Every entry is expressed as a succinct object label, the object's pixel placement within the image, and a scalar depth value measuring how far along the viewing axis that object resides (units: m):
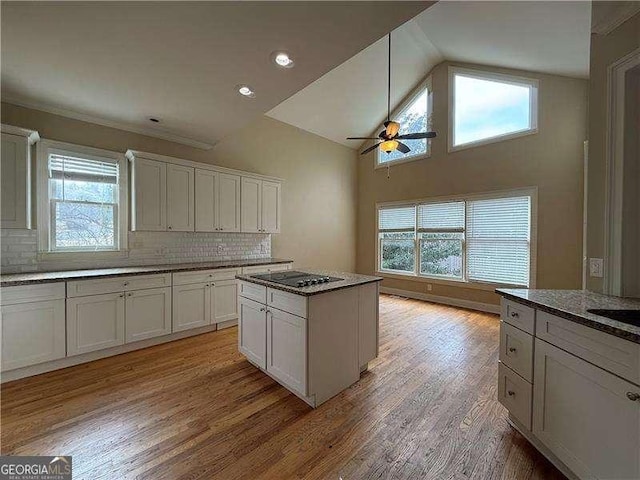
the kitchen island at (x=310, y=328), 2.04
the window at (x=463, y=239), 4.44
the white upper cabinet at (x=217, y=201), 3.84
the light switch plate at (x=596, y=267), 1.91
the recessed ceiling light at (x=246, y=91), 2.57
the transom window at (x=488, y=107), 4.38
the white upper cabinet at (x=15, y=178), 2.53
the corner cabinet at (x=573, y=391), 1.13
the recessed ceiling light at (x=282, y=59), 2.10
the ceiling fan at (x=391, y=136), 3.33
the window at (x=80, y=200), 3.02
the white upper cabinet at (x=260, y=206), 4.33
